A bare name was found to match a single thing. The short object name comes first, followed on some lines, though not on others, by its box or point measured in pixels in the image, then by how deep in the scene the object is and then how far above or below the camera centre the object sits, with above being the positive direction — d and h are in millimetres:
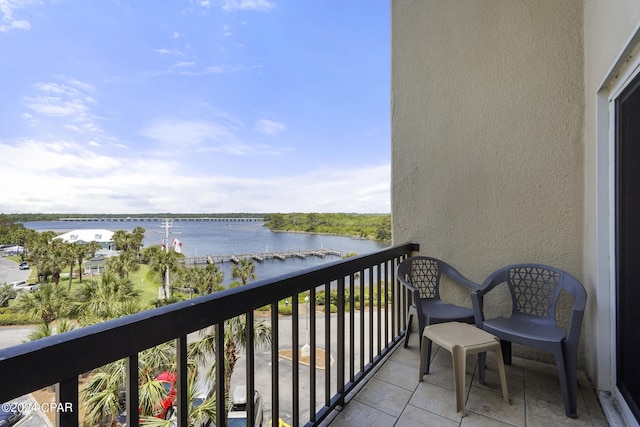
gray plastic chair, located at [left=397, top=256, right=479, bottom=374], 2283 -743
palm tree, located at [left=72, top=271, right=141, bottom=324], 13044 -4445
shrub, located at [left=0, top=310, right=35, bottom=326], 14766 -5433
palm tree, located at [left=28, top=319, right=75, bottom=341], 7418 -3610
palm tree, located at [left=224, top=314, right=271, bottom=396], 6736 -3446
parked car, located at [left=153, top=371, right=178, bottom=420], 5718 -4322
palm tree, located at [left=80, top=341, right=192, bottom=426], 5383 -3653
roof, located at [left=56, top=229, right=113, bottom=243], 21703 -1705
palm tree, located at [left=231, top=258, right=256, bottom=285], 19031 -4027
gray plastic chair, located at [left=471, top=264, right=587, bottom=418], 1761 -821
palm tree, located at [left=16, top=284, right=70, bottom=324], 14523 -4673
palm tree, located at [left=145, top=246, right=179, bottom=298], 21281 -3735
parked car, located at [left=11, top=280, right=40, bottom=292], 16328 -4227
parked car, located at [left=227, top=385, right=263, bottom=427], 4323 -4361
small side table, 1740 -849
